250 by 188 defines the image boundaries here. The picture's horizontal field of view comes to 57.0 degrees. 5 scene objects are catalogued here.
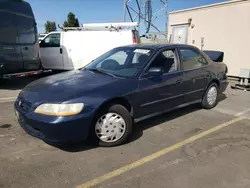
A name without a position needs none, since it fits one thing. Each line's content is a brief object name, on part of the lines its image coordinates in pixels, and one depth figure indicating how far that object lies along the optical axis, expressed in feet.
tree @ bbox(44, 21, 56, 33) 135.13
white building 31.83
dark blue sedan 9.75
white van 27.96
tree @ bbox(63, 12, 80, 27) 116.16
